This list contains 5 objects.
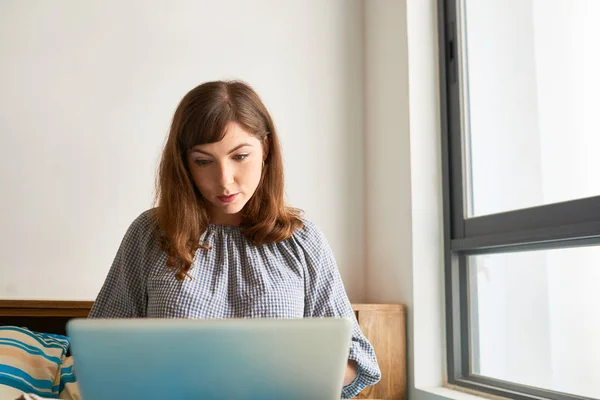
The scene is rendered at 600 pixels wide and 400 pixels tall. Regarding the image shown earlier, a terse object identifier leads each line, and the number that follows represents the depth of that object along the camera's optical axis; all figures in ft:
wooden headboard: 6.62
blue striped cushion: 4.78
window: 5.51
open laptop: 2.04
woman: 4.14
